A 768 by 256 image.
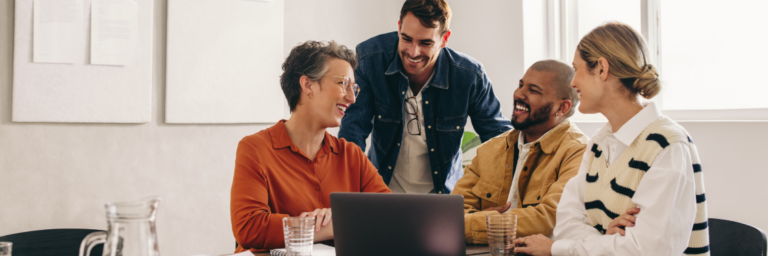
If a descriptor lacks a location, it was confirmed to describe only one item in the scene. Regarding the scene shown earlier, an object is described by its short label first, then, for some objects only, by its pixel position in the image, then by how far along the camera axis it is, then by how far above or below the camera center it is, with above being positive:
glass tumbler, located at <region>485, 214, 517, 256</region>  1.23 -0.23
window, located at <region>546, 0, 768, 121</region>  2.52 +0.42
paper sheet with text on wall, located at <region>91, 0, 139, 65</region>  2.98 +0.59
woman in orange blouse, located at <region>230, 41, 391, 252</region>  1.61 -0.07
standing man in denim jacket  2.42 +0.11
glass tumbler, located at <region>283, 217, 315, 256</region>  1.13 -0.22
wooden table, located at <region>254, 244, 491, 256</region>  1.38 -0.32
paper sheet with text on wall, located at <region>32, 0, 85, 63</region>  2.87 +0.57
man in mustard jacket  1.80 -0.06
